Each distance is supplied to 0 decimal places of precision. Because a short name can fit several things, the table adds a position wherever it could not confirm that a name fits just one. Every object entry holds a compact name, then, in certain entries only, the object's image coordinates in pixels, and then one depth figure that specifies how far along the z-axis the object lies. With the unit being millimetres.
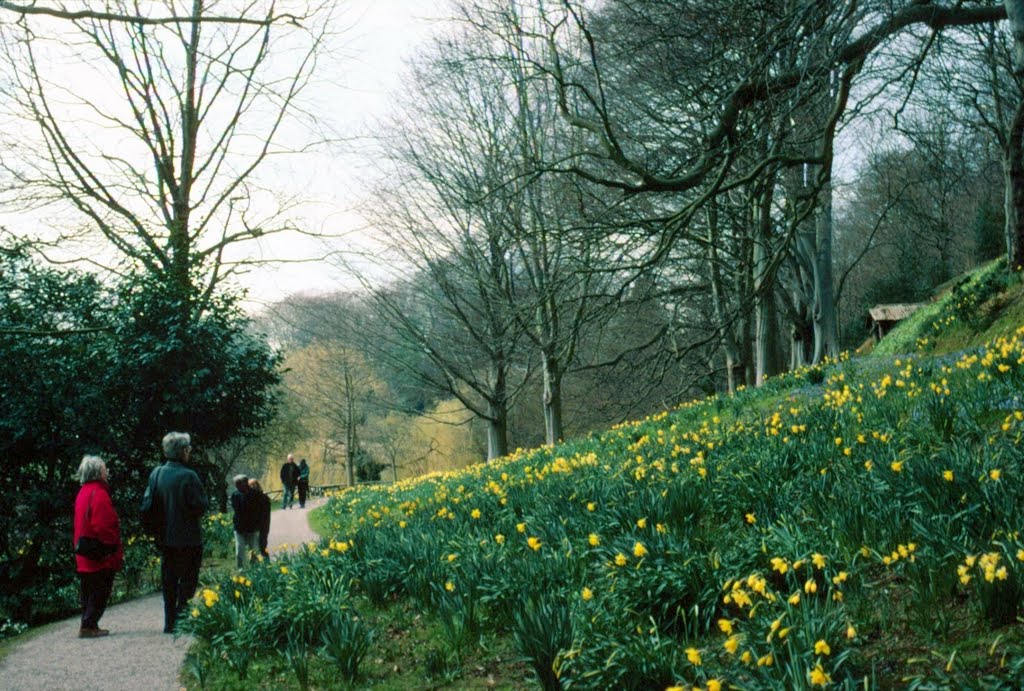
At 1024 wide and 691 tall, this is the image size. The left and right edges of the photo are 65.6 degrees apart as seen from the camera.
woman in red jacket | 7070
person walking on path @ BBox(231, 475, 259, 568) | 10898
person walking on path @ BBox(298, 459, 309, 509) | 26969
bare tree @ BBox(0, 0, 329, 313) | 15867
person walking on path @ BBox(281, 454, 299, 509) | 26234
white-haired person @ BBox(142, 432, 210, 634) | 7094
